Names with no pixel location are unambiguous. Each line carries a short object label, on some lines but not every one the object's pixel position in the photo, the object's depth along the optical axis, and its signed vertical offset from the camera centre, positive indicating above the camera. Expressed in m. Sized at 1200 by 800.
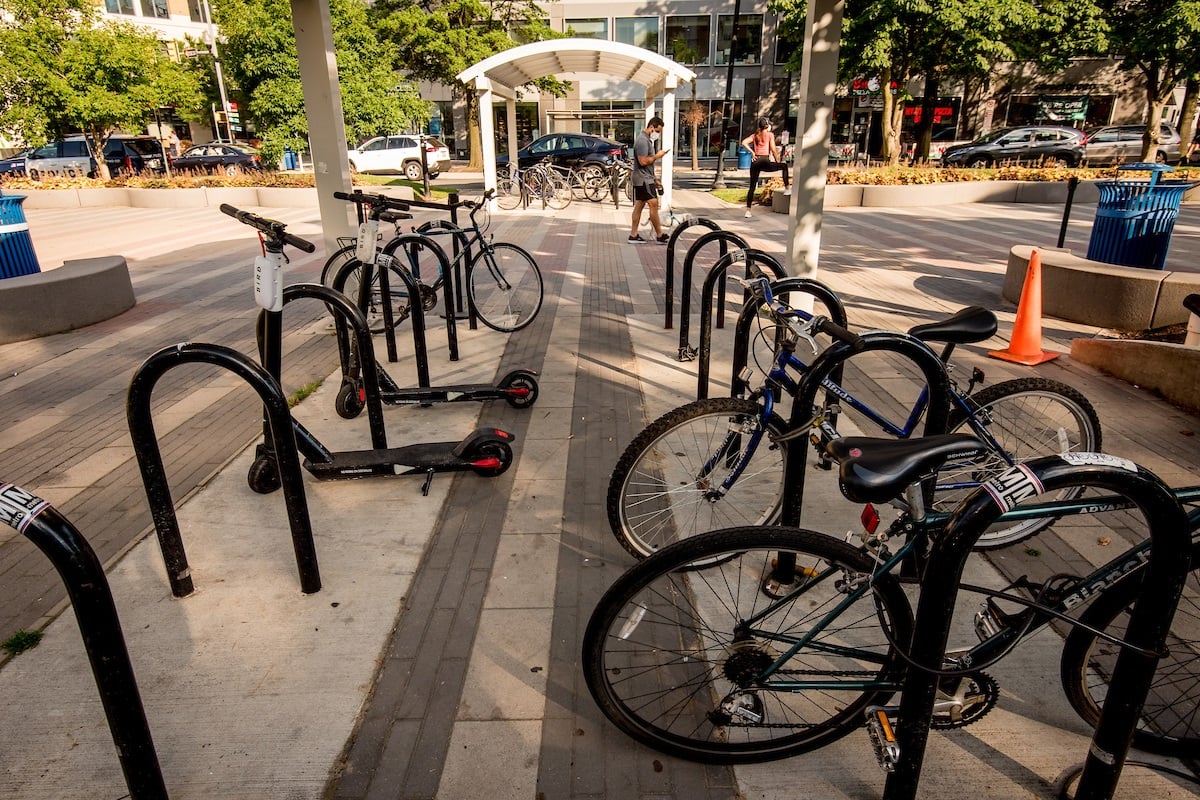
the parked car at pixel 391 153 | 28.20 -0.35
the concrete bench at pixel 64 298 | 7.07 -1.47
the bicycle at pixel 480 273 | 5.37 -1.16
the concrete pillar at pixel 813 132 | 6.32 +0.06
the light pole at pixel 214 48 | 31.56 +4.46
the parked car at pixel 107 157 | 24.38 -0.31
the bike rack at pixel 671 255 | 5.99 -0.96
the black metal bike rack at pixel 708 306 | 4.66 -1.06
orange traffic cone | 6.11 -1.51
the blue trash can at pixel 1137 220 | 7.25 -0.81
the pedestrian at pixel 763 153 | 16.66 -0.29
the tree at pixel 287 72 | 20.53 +2.05
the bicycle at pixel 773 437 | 2.99 -1.30
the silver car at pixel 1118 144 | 25.88 -0.26
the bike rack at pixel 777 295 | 3.68 -0.86
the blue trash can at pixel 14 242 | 7.58 -0.95
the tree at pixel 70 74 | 19.75 +1.95
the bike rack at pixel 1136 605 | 1.60 -1.00
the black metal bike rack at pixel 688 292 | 5.42 -1.14
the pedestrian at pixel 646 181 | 11.82 -0.62
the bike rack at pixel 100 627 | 1.63 -1.09
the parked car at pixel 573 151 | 23.08 -0.26
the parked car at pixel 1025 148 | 23.84 -0.32
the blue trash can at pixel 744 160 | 30.56 -0.79
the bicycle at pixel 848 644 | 1.89 -1.56
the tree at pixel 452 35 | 29.48 +4.26
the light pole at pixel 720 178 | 23.68 -1.30
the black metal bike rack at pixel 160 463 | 2.70 -1.13
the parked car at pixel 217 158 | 25.54 -0.43
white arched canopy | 15.87 +1.69
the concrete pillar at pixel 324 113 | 6.29 +0.27
